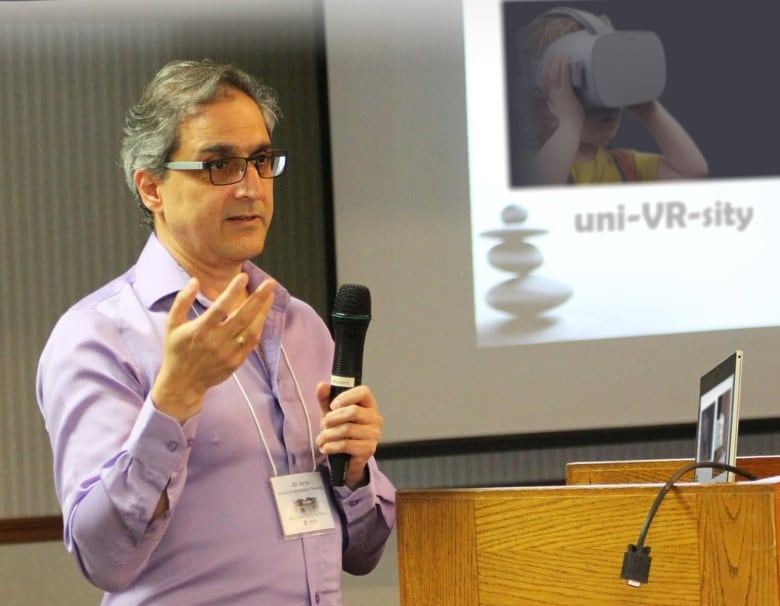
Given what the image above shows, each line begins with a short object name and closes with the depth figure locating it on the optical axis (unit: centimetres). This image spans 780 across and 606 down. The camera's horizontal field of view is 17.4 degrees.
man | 305
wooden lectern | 292
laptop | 305
